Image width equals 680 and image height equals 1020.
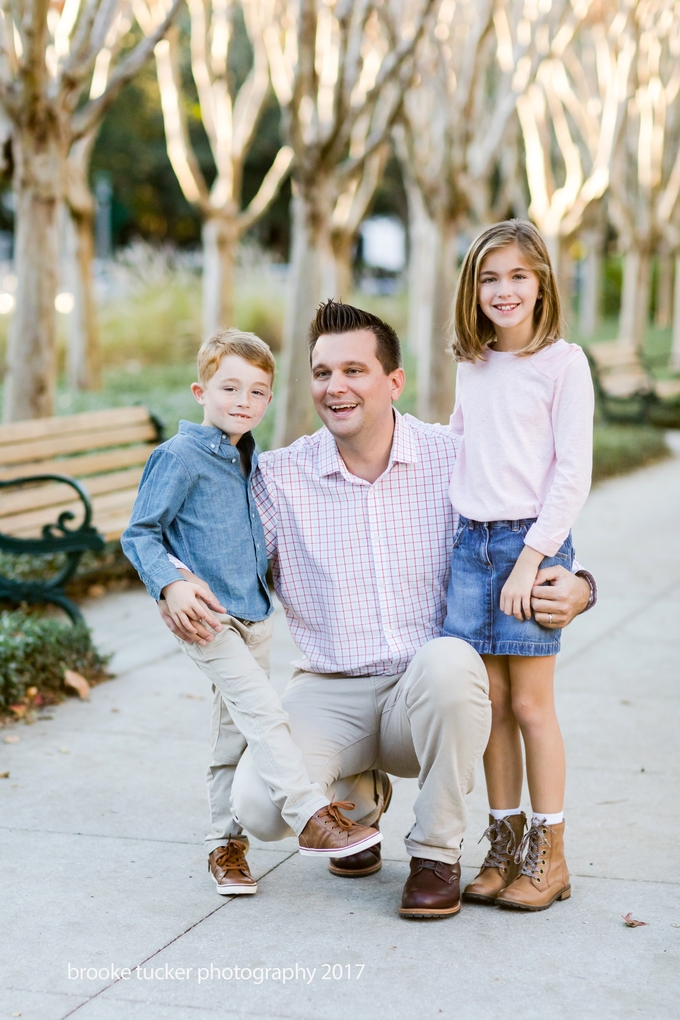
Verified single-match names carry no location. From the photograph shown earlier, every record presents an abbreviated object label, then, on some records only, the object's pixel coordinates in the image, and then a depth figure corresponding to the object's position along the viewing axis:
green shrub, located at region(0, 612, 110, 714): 4.92
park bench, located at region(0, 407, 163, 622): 5.84
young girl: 3.16
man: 3.38
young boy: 3.11
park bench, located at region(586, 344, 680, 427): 14.47
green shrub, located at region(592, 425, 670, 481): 11.77
